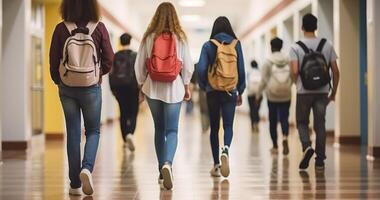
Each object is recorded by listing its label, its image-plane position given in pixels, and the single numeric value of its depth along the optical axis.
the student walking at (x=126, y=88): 15.93
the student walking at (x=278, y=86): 15.00
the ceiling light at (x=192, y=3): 41.45
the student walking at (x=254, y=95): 24.73
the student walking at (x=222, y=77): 10.92
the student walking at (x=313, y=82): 11.60
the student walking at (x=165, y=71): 9.65
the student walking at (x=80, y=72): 8.80
